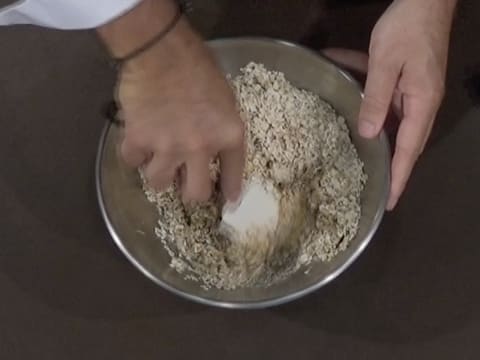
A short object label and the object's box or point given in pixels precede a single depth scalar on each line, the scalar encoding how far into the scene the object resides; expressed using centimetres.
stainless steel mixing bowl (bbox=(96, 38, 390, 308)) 88
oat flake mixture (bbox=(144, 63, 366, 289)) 91
